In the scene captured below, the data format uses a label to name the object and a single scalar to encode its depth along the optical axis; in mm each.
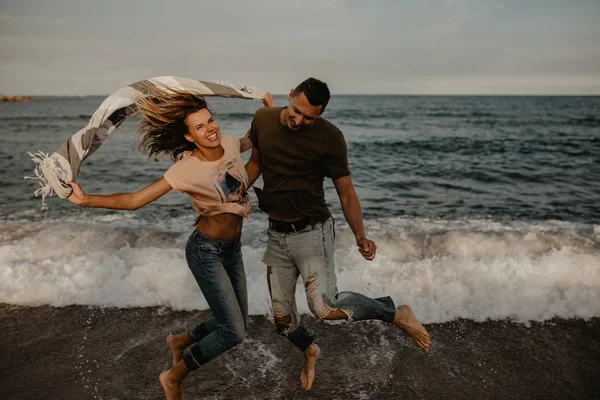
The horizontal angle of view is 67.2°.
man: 3225
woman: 2992
